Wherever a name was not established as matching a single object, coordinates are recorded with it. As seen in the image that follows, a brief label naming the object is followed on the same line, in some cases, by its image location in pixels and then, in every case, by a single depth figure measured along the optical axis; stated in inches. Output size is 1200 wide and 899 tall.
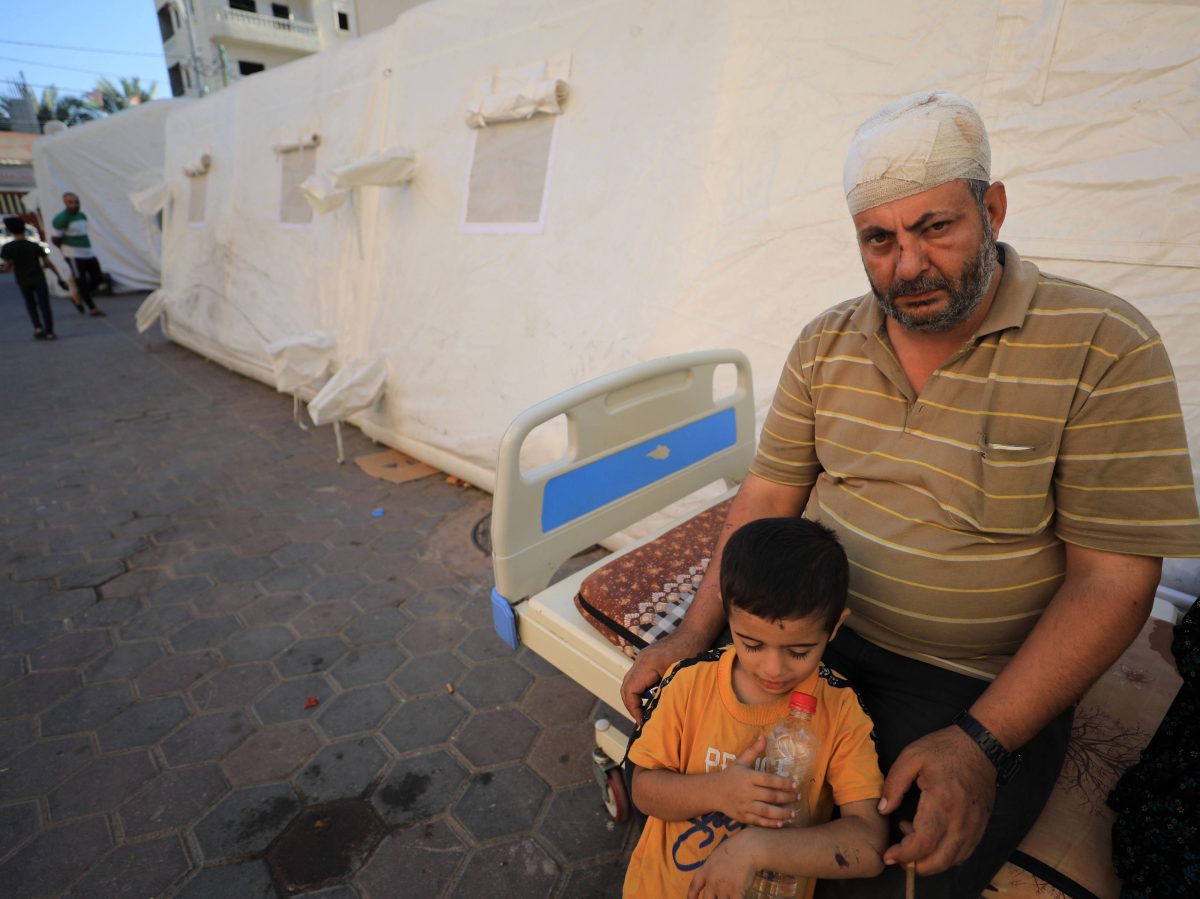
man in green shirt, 449.4
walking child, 347.9
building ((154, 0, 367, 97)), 936.9
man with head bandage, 42.6
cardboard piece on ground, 187.9
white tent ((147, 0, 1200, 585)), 80.4
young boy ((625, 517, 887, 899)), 42.1
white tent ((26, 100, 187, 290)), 516.1
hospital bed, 48.0
